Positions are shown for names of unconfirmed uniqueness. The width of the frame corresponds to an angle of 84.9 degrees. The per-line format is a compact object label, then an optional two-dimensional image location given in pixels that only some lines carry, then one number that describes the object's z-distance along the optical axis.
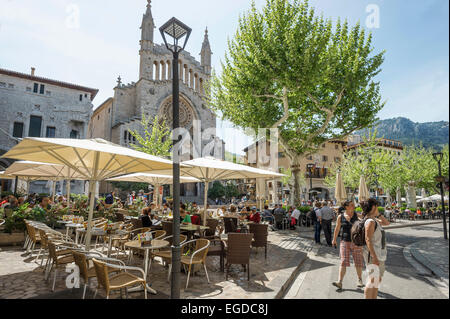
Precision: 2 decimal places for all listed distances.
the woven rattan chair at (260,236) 7.08
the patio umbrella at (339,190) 13.03
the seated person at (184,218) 7.85
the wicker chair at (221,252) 5.80
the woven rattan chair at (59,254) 4.30
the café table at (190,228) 6.67
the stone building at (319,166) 41.53
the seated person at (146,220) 7.12
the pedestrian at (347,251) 4.62
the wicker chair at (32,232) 6.00
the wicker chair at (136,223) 7.39
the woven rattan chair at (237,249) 5.12
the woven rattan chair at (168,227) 6.52
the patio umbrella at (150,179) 10.94
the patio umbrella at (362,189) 14.37
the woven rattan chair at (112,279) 3.32
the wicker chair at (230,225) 7.92
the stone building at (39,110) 23.52
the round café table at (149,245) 4.28
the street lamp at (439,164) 10.90
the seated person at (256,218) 8.73
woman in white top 3.57
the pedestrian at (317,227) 9.59
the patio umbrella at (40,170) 8.55
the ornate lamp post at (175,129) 3.42
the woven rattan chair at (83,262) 3.70
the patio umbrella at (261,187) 13.66
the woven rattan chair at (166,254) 5.14
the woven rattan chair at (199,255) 4.77
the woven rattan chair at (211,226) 8.04
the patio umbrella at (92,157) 4.28
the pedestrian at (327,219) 9.11
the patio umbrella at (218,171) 7.66
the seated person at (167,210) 11.79
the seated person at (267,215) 13.48
